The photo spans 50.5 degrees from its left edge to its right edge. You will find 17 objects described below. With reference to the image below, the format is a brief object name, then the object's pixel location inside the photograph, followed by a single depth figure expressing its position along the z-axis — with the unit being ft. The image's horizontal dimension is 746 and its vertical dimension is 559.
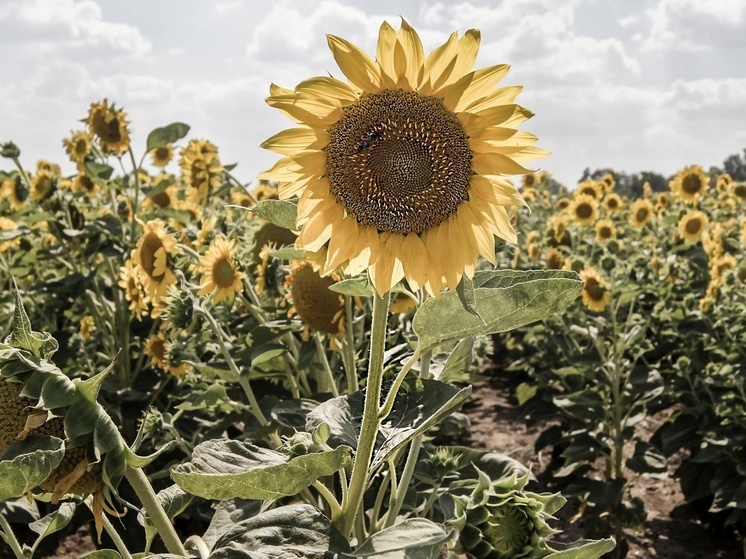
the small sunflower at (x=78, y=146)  14.98
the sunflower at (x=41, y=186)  13.66
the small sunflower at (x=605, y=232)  18.40
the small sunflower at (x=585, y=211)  21.06
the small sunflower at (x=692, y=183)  21.97
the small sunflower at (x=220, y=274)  7.64
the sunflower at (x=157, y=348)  10.28
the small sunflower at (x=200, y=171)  12.25
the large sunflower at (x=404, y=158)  3.64
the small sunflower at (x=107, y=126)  14.32
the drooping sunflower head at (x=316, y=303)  6.61
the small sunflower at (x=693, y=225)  18.13
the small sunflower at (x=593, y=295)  13.52
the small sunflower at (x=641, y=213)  21.15
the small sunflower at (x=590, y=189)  22.49
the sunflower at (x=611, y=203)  22.62
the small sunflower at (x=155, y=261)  8.11
